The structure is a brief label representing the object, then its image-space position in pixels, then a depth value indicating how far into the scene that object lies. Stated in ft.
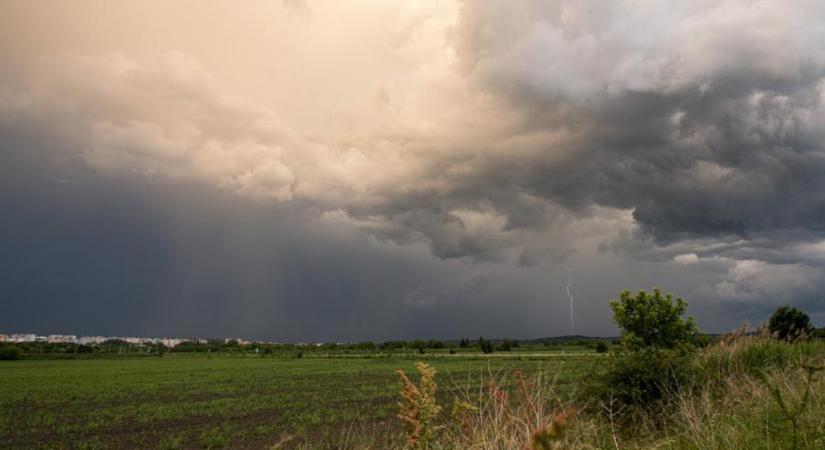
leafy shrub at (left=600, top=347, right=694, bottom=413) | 42.91
